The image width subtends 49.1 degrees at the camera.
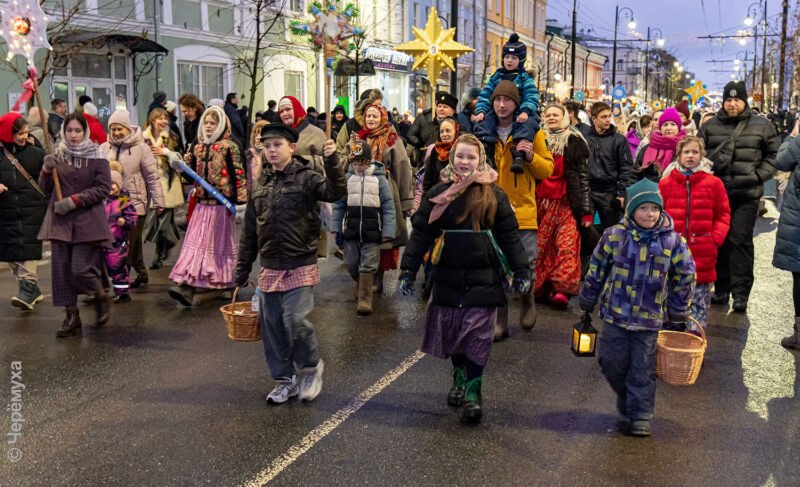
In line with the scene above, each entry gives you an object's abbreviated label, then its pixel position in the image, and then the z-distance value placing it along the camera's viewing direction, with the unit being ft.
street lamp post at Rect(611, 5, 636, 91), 144.56
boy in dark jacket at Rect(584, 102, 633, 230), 31.86
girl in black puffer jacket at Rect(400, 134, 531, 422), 17.99
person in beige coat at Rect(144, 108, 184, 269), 34.71
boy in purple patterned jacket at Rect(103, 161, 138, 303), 29.04
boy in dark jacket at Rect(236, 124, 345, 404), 18.84
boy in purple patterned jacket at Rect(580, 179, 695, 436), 17.38
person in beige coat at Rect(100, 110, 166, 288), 29.94
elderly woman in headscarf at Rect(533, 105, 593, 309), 27.89
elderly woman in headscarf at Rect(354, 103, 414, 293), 29.30
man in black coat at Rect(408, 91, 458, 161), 36.65
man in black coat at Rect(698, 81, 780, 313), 28.60
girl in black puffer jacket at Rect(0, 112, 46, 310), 27.61
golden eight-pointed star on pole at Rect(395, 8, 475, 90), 46.75
